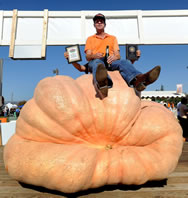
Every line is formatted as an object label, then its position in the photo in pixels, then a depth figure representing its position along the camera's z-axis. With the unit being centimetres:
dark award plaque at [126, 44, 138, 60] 289
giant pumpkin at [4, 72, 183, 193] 162
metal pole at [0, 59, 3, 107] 598
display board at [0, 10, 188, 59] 559
